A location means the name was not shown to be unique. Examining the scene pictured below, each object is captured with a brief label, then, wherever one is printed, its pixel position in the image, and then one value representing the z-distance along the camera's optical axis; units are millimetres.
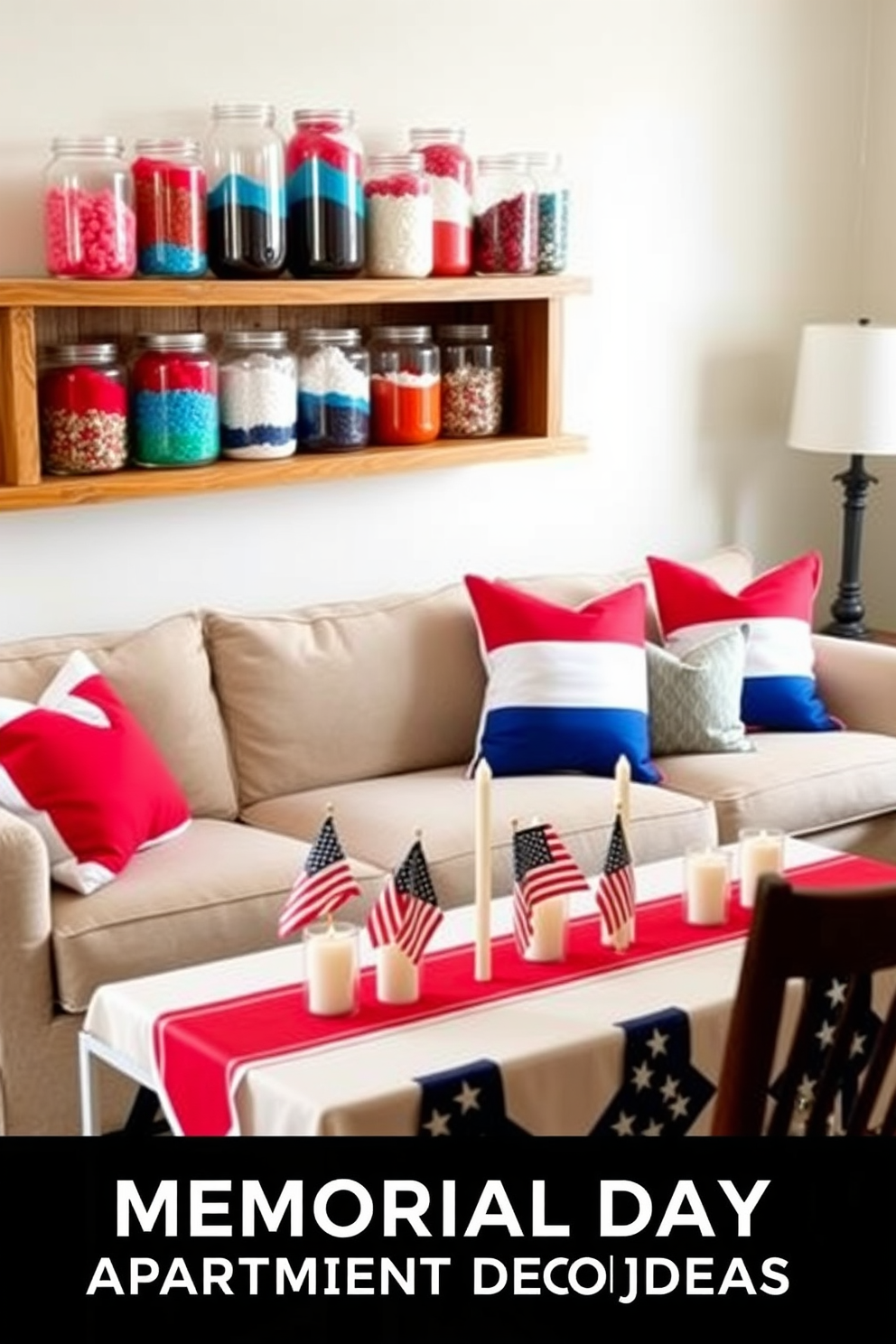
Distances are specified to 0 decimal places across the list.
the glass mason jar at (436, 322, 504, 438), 4426
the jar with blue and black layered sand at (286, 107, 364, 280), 4016
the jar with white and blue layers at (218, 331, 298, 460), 4039
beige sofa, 3178
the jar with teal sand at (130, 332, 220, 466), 3916
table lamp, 4801
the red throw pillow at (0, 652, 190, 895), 3344
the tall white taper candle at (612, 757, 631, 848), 2891
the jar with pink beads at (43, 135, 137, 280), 3746
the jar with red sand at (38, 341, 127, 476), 3826
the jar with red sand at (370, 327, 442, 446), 4297
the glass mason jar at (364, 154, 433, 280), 4133
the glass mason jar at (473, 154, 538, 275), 4340
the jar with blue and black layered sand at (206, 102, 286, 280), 3938
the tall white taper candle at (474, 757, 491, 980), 2719
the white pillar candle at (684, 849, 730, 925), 2941
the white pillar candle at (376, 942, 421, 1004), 2625
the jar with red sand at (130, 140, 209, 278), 3832
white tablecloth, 2381
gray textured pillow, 4250
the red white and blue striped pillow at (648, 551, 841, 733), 4426
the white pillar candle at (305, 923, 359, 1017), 2578
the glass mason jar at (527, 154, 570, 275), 4398
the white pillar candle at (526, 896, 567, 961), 2789
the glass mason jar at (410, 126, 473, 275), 4246
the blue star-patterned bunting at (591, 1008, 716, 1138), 2566
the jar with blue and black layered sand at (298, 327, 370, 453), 4168
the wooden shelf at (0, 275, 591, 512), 3738
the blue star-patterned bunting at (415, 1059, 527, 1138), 2404
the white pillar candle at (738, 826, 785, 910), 3021
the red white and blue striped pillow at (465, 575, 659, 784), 4035
